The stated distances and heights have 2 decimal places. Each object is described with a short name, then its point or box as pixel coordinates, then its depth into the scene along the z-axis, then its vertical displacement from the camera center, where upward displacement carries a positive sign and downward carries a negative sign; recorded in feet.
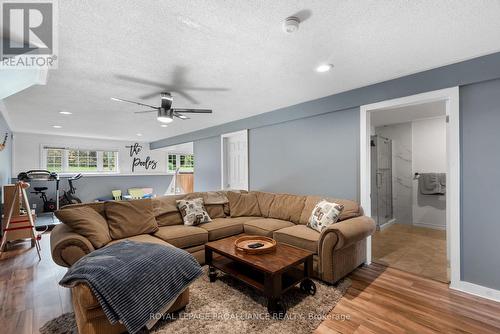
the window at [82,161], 24.19 +0.81
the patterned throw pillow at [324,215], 9.12 -1.94
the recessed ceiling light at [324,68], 8.11 +3.60
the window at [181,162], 31.01 +0.82
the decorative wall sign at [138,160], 27.68 +1.02
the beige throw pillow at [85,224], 7.55 -1.87
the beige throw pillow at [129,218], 8.95 -2.03
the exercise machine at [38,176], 17.92 -0.59
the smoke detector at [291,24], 5.45 +3.46
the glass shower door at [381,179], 15.15 -0.83
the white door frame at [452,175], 7.95 -0.29
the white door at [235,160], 16.46 +0.57
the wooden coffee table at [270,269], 6.42 -3.37
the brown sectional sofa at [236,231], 6.60 -2.65
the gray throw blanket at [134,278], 5.11 -2.70
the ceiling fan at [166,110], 10.01 +2.60
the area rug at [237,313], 5.94 -4.15
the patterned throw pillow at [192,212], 10.93 -2.16
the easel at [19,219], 11.51 -2.63
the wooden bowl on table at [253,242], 7.51 -2.68
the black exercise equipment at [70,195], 21.68 -2.59
